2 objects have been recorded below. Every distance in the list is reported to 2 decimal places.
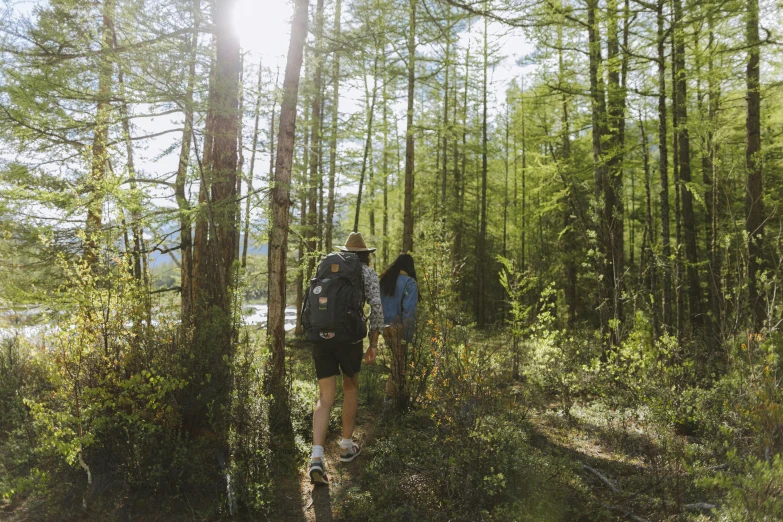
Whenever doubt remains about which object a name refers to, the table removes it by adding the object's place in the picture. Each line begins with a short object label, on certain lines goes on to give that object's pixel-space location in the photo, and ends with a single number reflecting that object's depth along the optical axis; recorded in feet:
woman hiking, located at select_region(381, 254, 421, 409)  16.67
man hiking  12.24
